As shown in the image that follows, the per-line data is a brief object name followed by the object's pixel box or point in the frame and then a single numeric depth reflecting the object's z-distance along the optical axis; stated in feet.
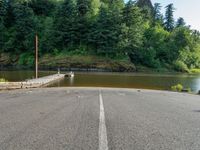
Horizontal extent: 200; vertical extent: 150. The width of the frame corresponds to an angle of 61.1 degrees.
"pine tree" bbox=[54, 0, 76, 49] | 163.42
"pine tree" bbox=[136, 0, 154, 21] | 213.82
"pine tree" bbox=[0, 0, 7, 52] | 174.70
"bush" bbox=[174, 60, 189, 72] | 175.99
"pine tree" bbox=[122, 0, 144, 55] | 160.60
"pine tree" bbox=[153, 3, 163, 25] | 237.02
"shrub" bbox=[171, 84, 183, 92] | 61.21
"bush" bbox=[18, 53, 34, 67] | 161.07
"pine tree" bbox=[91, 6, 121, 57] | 156.96
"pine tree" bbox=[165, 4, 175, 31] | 241.07
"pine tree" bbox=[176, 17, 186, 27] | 253.29
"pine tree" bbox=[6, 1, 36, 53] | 170.58
